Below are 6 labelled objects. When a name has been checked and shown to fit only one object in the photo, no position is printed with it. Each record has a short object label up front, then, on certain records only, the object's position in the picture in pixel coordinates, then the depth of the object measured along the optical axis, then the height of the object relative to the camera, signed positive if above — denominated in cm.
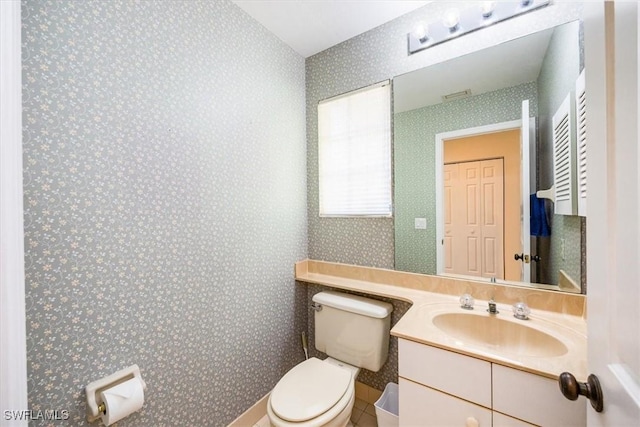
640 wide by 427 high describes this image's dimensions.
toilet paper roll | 90 -67
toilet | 112 -86
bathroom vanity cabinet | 82 -66
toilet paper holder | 90 -64
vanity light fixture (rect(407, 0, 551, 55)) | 122 +98
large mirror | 119 +24
